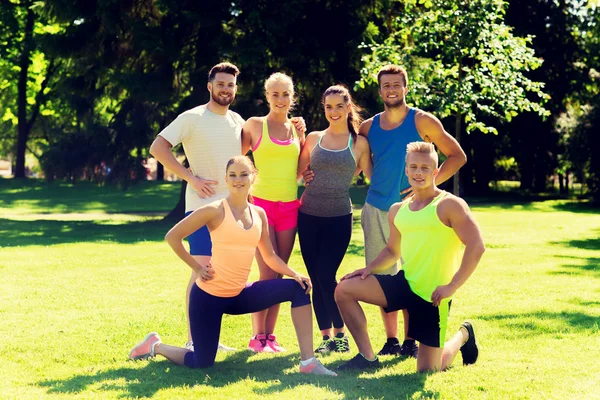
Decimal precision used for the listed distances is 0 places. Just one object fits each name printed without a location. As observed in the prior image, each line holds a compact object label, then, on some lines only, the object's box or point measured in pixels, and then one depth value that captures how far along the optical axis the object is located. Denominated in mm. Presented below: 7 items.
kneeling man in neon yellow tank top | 5664
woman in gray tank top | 6531
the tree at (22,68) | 32344
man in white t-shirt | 6586
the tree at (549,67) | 36406
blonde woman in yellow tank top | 6594
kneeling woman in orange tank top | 5906
